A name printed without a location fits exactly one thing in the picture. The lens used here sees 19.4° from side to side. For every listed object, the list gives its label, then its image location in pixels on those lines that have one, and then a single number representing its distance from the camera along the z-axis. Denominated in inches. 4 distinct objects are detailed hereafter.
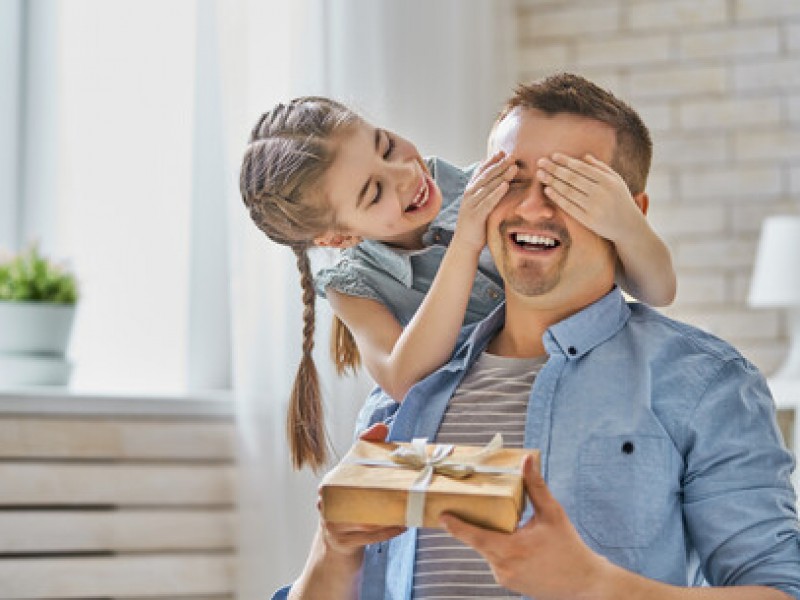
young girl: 97.6
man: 85.9
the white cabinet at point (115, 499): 152.9
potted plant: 158.5
